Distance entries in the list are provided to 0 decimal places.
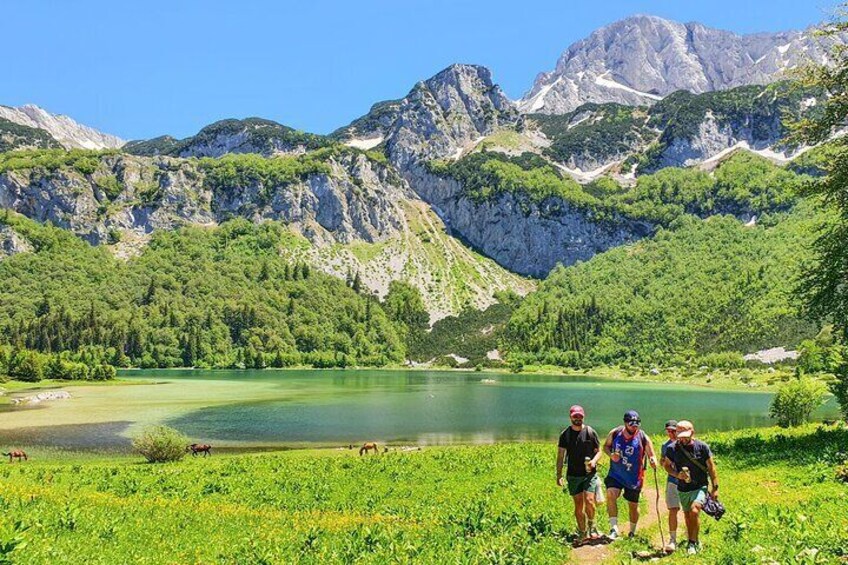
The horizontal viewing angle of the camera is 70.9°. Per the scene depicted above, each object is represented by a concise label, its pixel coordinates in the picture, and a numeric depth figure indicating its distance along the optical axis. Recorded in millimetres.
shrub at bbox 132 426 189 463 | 46188
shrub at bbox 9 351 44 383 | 146875
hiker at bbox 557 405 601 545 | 16625
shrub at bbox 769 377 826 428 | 57469
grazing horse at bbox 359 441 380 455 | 51506
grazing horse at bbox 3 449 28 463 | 48188
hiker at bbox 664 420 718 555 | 14992
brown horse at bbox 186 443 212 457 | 52562
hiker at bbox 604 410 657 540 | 16328
